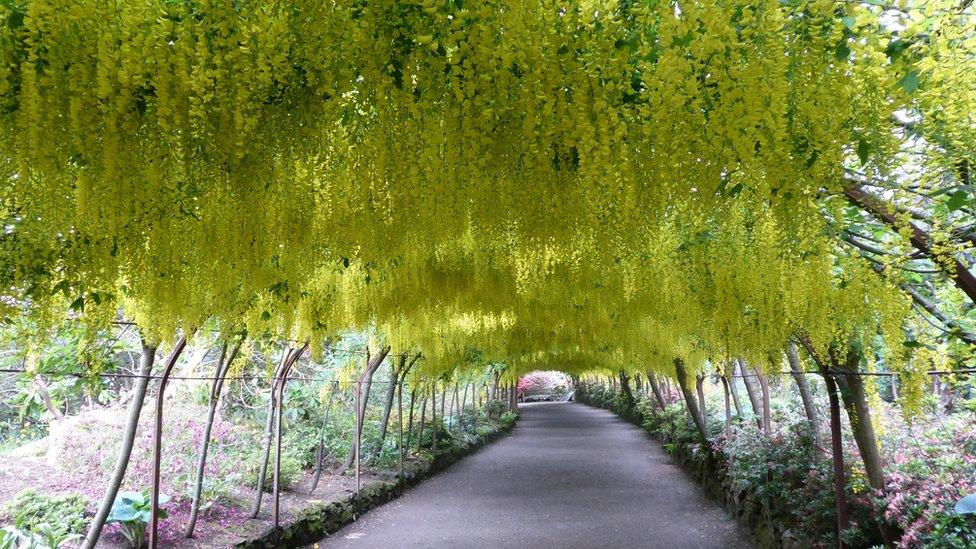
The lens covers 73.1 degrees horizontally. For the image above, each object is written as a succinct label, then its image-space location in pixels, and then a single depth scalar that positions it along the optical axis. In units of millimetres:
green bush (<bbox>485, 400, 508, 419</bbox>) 20894
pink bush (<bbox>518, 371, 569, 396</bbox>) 46781
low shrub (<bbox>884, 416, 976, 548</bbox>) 3561
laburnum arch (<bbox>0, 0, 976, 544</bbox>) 1659
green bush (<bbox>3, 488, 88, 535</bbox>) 4664
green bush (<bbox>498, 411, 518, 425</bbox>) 21062
